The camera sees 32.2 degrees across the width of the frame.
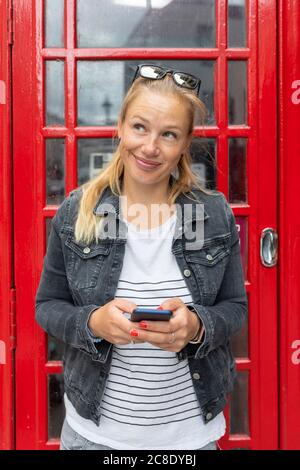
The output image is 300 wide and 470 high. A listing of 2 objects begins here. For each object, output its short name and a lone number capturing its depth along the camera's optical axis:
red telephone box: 2.03
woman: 1.48
